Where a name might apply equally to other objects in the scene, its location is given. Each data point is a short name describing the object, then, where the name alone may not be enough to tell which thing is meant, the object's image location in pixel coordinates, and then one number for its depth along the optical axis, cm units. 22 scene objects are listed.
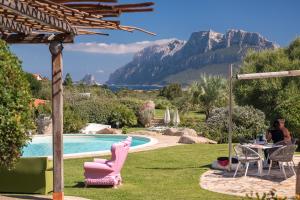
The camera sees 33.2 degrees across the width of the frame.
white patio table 1081
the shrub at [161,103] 3797
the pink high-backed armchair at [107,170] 941
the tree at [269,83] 2278
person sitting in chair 1168
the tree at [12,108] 536
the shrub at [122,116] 2647
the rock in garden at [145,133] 2192
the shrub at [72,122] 2336
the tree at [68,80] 4791
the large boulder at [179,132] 2116
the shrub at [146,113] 2725
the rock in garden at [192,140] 1838
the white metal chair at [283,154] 1028
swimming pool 1858
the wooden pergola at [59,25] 661
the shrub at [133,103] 2764
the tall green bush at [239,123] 1986
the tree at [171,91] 4403
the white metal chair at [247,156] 1062
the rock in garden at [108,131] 2247
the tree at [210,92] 2656
